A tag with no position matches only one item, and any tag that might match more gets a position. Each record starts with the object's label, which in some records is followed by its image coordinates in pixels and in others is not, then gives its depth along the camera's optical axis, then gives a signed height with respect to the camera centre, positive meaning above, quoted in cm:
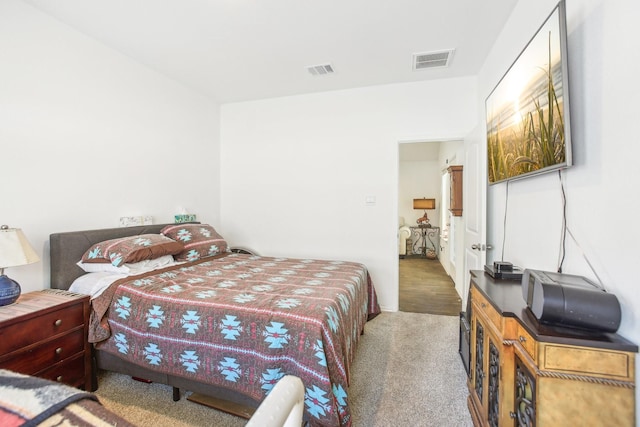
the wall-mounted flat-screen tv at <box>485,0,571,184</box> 129 +57
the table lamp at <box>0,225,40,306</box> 162 -28
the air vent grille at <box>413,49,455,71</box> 278 +156
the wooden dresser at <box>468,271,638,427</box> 95 -60
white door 251 +7
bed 147 -71
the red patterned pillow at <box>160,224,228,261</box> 280 -33
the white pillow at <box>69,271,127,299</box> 202 -55
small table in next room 700 -81
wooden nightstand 153 -76
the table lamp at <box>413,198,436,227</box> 721 +12
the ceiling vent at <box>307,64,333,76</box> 303 +156
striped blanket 58 -43
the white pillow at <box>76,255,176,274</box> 217 -46
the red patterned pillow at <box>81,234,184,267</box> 217 -33
